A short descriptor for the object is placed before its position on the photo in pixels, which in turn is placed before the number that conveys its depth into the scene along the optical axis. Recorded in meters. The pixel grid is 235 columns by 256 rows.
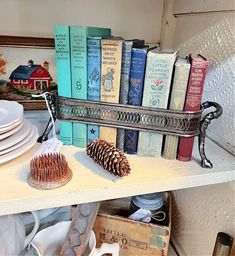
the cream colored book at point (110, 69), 0.46
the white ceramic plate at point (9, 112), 0.46
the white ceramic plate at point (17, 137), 0.45
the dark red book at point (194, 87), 0.46
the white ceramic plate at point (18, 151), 0.45
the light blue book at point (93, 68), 0.47
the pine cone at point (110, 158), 0.46
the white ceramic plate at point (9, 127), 0.44
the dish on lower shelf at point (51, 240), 0.63
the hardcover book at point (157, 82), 0.47
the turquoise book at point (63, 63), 0.47
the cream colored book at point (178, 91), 0.47
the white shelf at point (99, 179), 0.41
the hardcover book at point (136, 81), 0.47
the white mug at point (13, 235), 0.59
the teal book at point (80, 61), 0.46
